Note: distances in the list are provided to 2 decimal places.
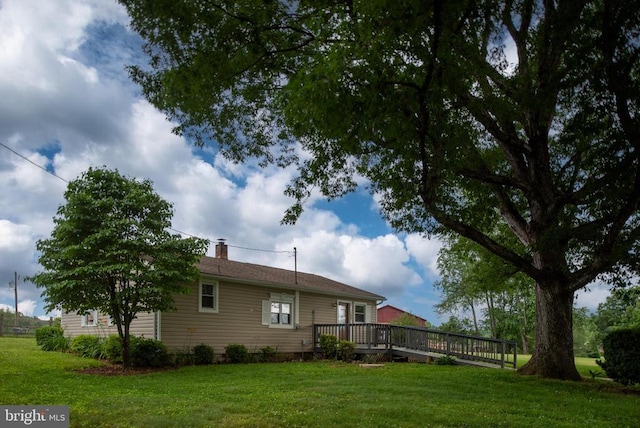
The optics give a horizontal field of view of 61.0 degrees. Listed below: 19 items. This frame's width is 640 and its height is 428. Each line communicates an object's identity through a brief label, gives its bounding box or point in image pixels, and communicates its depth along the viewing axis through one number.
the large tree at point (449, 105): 8.38
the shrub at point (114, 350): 16.09
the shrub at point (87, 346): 17.36
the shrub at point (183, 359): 16.78
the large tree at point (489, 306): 35.50
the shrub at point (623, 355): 13.45
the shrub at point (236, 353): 18.52
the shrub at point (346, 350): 20.48
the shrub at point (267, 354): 19.61
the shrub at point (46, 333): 20.91
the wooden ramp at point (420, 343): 18.72
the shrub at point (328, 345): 20.95
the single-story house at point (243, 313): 17.69
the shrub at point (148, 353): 15.51
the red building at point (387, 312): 49.59
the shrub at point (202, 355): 17.52
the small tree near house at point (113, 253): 14.48
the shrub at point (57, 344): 19.59
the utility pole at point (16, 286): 38.88
